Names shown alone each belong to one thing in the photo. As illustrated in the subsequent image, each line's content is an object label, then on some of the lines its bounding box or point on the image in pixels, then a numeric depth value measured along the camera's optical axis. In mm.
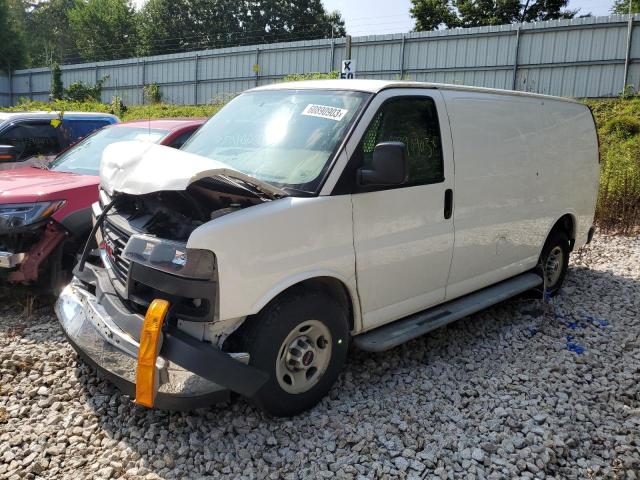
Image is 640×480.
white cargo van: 3025
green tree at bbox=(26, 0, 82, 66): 70912
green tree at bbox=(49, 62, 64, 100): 36219
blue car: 7176
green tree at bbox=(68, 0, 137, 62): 61281
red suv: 4887
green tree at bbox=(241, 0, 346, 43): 57094
